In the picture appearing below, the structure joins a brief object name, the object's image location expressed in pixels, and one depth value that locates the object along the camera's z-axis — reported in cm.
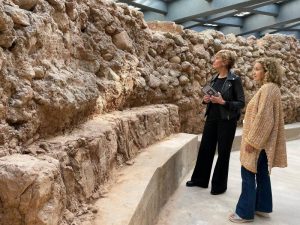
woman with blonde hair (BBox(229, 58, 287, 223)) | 301
